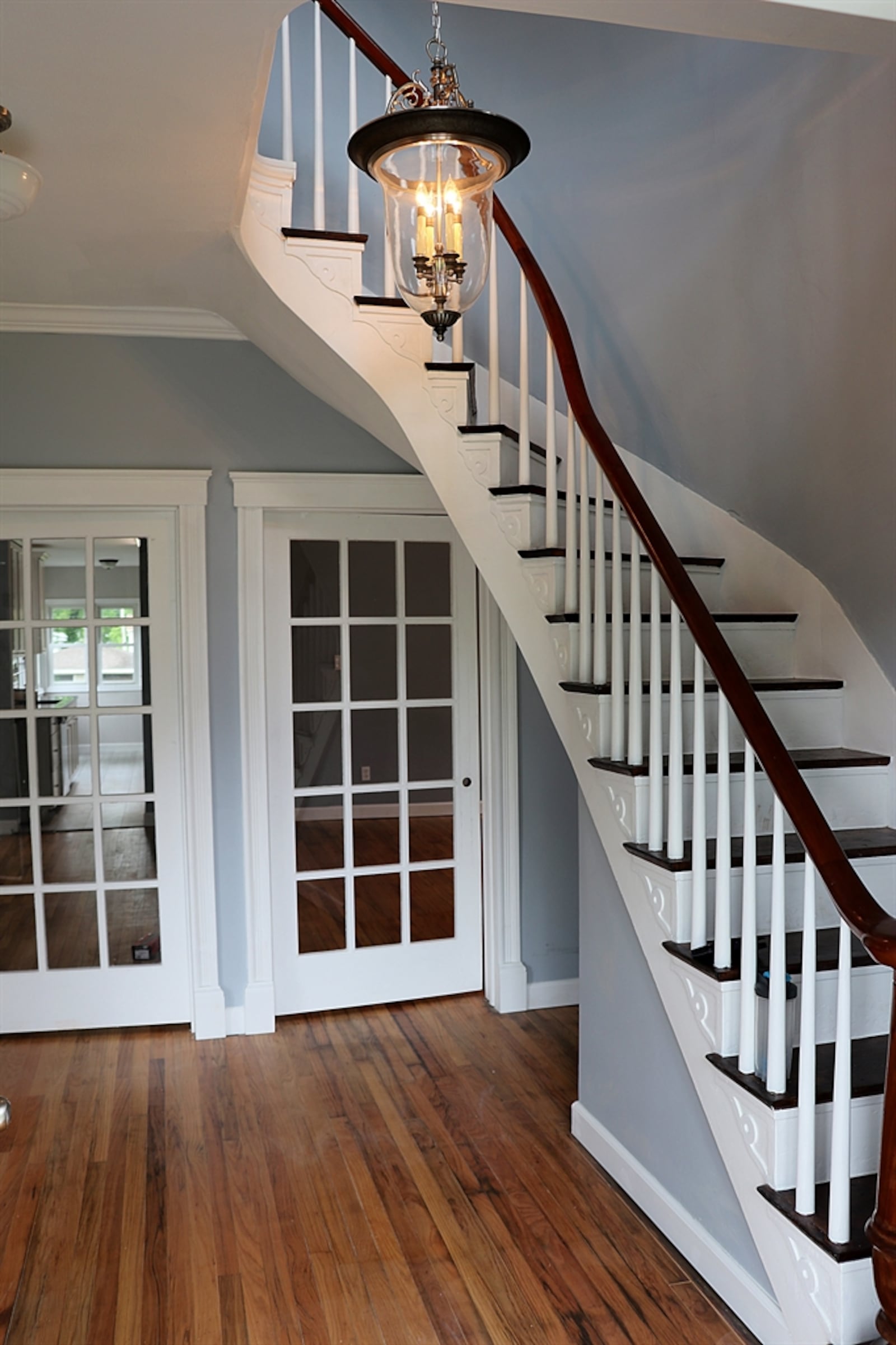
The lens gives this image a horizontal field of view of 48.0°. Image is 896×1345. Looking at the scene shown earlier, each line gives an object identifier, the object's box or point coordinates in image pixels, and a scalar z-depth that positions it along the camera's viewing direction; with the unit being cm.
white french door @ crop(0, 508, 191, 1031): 384
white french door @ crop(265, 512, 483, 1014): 405
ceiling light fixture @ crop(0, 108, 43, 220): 225
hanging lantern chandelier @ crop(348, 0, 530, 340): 185
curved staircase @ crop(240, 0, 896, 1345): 197
